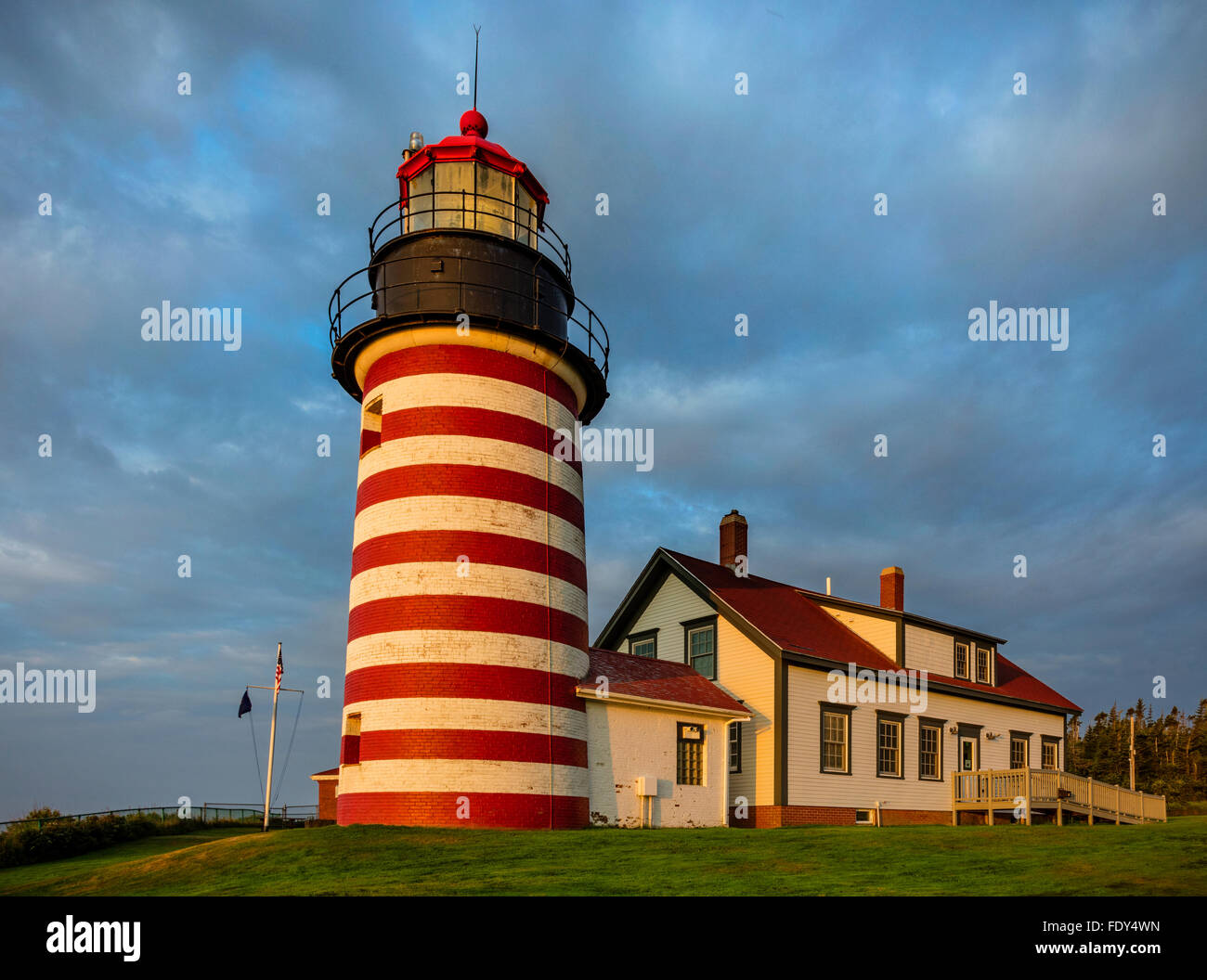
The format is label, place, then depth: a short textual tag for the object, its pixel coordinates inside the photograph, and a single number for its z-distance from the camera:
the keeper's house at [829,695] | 25.45
